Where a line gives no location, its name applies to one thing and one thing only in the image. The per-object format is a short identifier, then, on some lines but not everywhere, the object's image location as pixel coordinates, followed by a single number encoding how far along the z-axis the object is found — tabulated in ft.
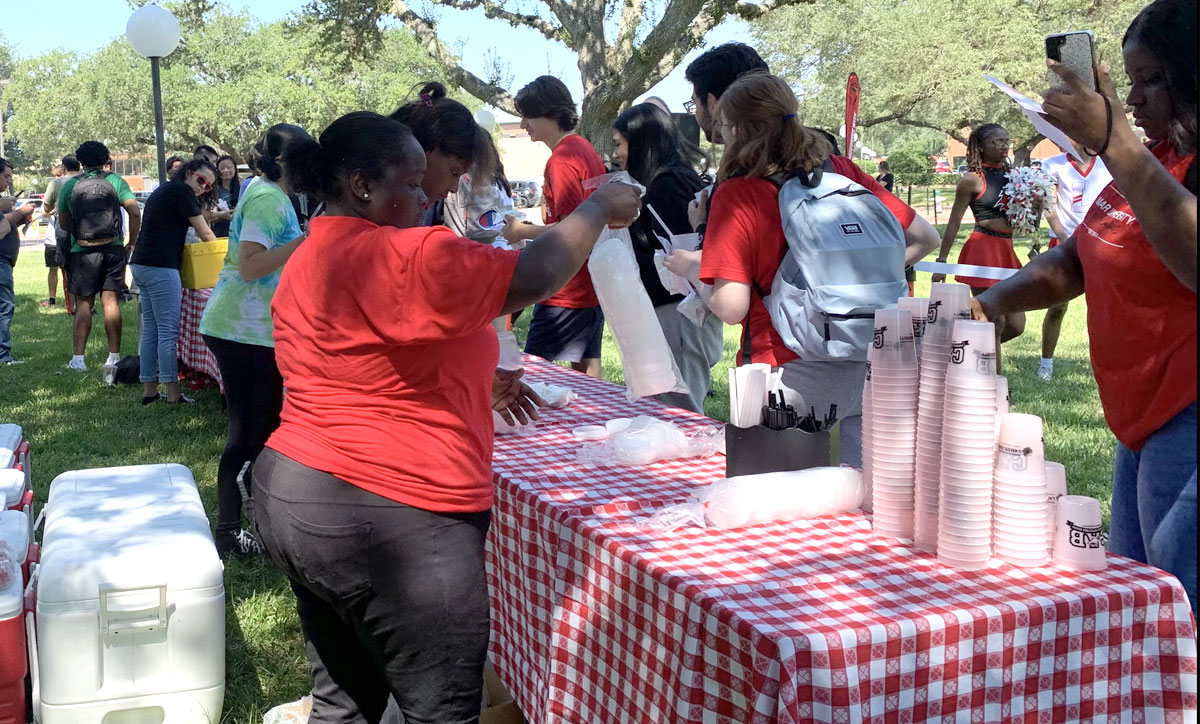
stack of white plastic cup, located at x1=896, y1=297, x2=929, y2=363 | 6.60
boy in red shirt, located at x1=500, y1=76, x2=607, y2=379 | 15.87
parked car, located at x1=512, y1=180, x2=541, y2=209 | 124.36
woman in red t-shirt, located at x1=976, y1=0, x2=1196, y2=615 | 5.52
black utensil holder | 7.42
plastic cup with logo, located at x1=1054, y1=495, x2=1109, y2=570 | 5.98
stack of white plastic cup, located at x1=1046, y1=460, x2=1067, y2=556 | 6.17
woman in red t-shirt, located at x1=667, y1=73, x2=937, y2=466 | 9.12
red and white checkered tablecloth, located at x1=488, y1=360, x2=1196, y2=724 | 5.32
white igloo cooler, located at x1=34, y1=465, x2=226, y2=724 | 8.46
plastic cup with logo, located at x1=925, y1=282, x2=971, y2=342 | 6.22
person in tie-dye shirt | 12.59
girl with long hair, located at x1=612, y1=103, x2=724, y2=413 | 14.56
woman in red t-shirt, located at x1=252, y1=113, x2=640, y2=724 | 6.06
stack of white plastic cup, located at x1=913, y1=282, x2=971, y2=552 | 6.17
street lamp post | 31.14
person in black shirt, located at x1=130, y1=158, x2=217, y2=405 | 22.26
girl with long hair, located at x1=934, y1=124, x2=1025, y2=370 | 22.99
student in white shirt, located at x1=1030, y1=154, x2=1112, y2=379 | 18.64
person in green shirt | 26.53
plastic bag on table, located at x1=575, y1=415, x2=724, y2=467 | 8.81
